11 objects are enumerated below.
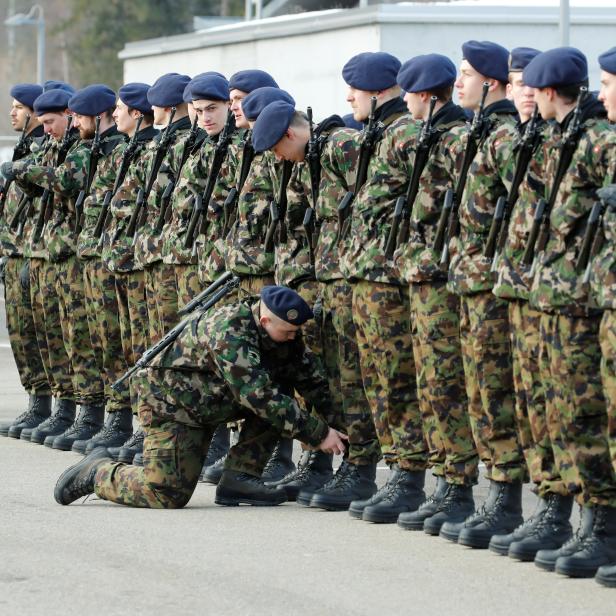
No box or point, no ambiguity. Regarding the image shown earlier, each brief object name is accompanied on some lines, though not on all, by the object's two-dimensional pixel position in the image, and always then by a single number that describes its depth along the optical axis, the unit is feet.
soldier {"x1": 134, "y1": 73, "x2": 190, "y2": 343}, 69.26
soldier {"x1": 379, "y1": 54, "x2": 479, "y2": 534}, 53.31
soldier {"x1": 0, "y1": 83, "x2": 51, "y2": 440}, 79.30
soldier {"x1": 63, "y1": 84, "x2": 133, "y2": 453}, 72.54
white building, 109.09
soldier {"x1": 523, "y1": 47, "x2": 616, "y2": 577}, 46.73
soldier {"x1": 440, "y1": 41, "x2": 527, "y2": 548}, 50.70
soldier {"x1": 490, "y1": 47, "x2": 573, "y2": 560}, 48.85
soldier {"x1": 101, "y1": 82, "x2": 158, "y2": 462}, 71.31
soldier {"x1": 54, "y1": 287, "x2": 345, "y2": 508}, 56.08
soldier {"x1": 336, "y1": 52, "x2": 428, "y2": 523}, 55.77
